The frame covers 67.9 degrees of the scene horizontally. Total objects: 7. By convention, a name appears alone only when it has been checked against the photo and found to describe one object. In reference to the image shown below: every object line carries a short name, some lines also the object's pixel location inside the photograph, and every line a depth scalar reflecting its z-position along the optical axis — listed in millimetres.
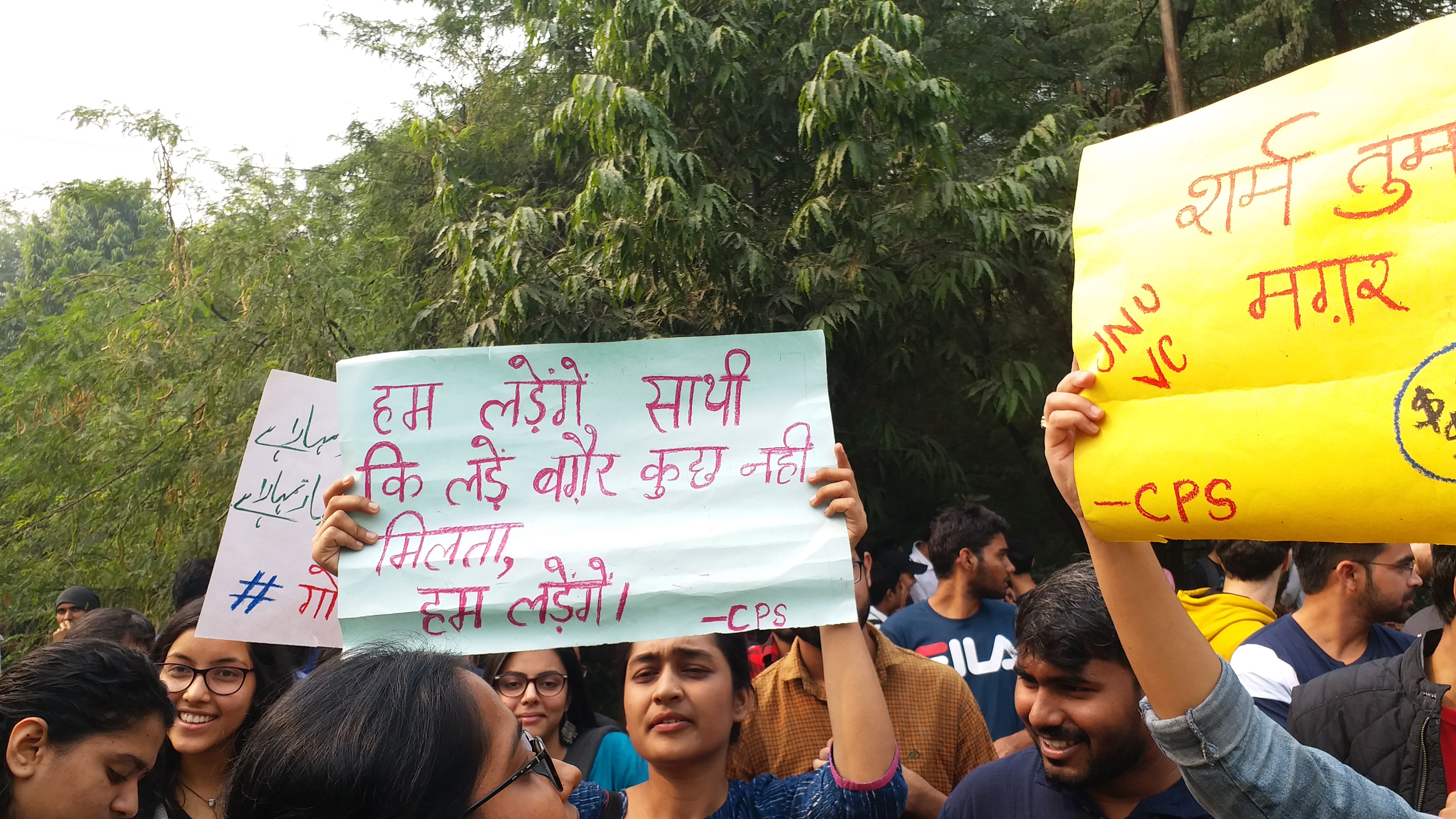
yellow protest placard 1218
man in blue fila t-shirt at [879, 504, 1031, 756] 3938
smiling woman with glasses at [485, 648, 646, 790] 3029
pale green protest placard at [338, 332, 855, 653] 2283
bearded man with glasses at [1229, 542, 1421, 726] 3002
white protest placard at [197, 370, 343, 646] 2846
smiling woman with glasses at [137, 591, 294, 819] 2648
